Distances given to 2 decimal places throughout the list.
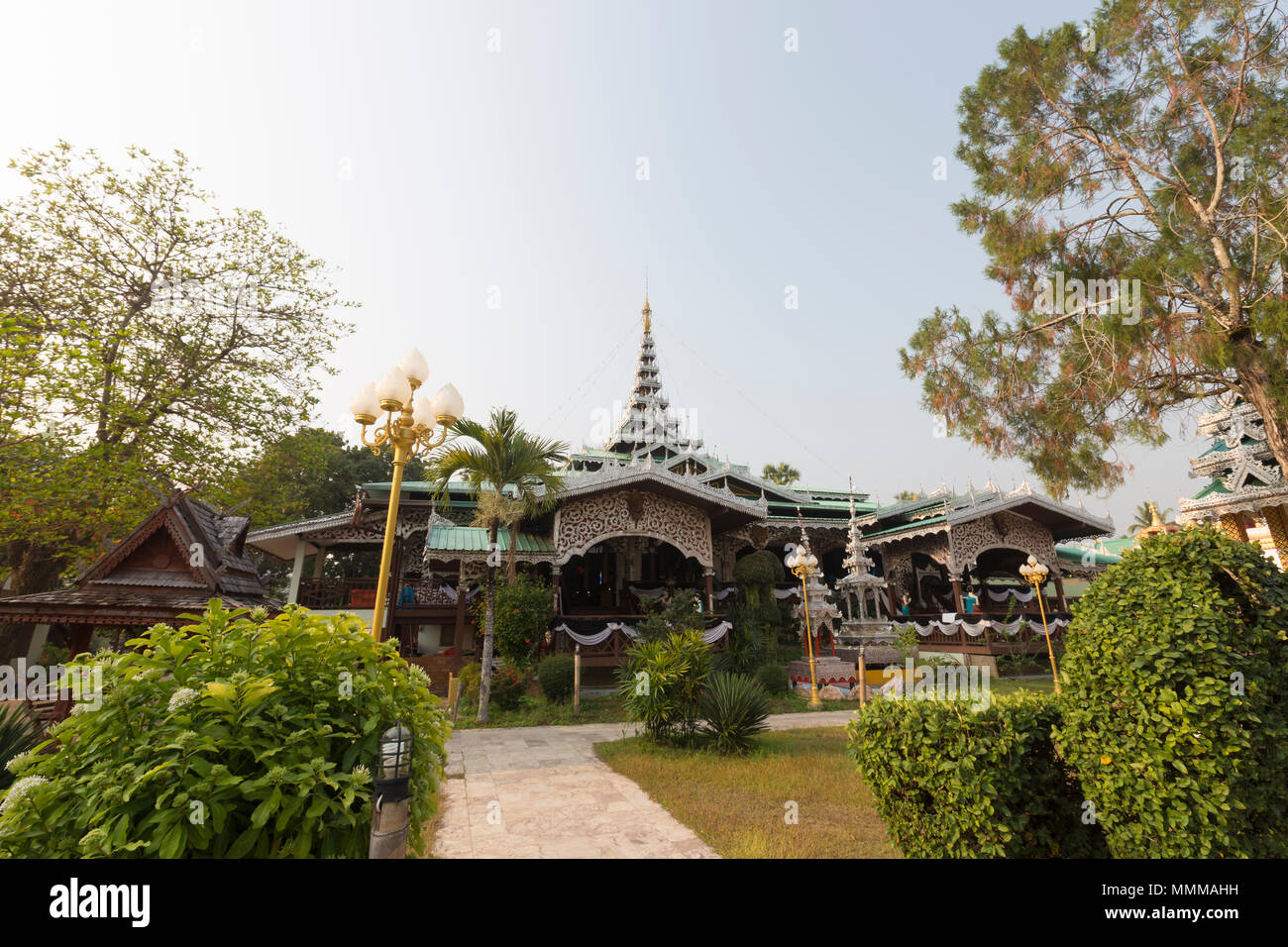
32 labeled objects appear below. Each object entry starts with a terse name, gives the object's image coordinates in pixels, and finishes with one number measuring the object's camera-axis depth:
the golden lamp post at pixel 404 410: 6.04
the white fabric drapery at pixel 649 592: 18.14
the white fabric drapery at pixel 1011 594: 21.89
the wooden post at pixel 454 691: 12.66
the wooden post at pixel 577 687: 12.62
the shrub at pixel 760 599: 16.47
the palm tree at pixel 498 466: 12.77
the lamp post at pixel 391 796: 2.50
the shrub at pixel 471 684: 13.47
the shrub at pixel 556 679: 13.59
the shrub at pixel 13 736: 4.10
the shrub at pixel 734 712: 9.06
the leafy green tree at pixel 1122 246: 9.34
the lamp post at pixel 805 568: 14.20
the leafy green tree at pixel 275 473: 15.34
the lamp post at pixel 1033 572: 15.44
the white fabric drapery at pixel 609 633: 14.94
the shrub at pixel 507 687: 12.95
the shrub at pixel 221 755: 2.27
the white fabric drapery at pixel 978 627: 18.53
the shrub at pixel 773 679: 14.77
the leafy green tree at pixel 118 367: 11.29
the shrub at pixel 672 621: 13.62
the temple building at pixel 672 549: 16.17
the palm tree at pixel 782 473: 42.45
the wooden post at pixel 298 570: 18.91
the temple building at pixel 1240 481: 13.37
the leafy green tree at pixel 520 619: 13.48
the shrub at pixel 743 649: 15.09
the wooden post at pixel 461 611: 15.17
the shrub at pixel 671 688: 9.53
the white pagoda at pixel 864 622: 17.41
